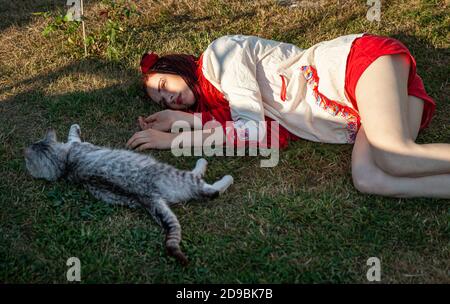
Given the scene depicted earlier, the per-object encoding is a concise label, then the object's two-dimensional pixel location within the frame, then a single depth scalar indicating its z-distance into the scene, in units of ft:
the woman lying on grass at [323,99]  9.96
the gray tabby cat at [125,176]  9.95
